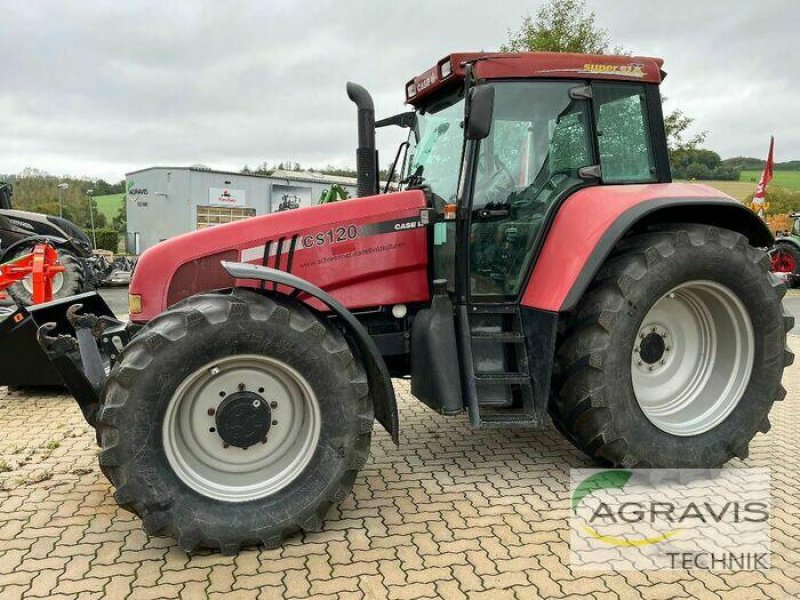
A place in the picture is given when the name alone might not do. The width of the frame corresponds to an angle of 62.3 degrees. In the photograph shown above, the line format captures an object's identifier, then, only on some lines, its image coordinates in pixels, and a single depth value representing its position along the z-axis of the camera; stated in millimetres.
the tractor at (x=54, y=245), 11539
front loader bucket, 5121
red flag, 16812
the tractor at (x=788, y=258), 17188
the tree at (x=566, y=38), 15375
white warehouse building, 26688
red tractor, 3014
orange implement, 7855
